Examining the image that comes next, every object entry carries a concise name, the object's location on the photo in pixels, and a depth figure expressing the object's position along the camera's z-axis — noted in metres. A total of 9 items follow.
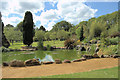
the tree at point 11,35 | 24.38
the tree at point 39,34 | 31.32
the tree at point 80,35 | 28.62
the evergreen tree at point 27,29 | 18.84
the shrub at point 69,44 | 17.05
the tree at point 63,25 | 67.20
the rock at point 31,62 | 6.50
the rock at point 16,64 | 6.25
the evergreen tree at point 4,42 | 16.64
